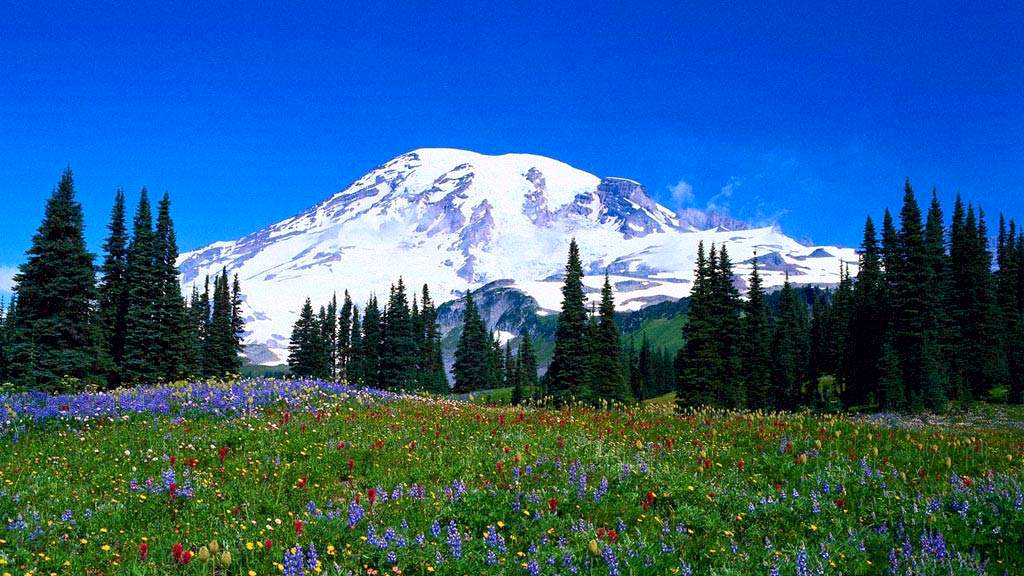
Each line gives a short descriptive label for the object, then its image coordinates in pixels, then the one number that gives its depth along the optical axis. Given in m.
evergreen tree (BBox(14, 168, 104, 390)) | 35.88
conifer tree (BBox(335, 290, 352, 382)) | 118.06
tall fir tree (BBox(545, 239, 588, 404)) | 64.75
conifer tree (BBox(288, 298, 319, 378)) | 90.00
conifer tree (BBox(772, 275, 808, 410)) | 78.56
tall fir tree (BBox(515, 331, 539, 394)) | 101.44
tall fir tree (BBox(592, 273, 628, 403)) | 66.50
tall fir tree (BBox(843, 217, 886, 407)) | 64.75
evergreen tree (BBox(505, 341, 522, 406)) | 86.53
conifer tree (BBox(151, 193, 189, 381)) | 50.81
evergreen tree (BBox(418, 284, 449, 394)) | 94.19
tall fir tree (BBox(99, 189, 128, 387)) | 48.72
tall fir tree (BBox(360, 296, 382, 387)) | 93.19
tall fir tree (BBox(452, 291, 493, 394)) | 98.56
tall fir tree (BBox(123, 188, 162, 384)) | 48.47
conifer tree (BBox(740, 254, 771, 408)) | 64.38
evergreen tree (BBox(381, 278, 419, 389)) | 87.56
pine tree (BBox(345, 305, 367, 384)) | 103.79
